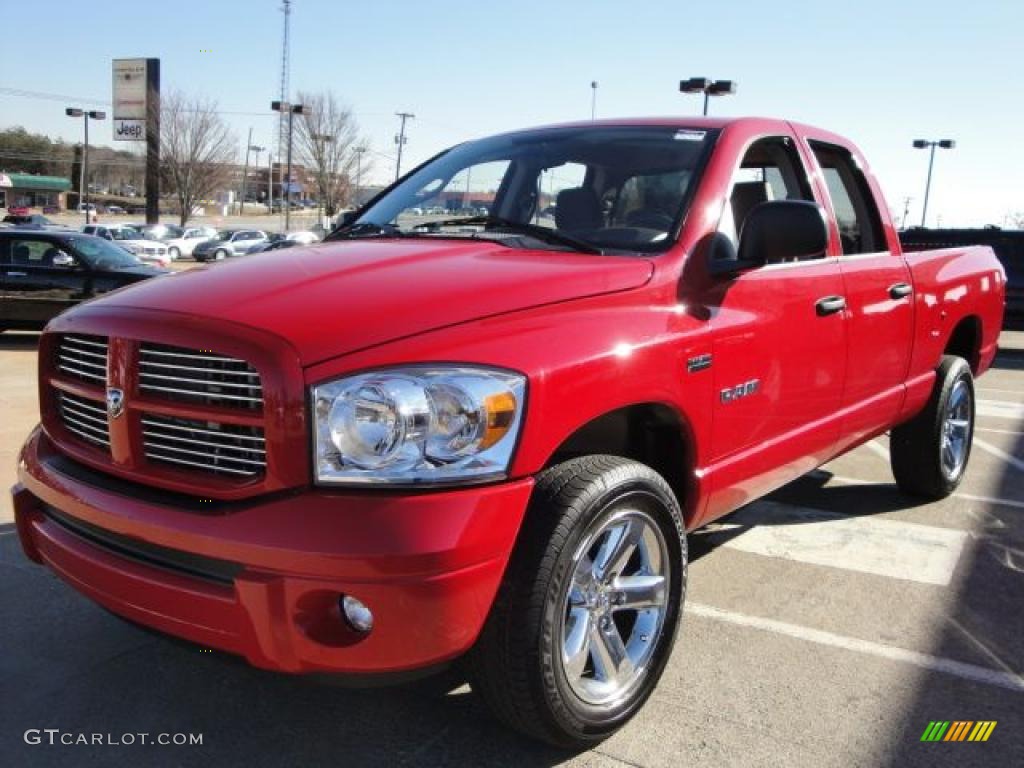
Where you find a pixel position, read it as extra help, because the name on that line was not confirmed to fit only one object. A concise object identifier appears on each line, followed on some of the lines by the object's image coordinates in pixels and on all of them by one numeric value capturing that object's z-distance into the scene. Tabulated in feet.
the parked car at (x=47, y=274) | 37.42
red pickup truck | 7.00
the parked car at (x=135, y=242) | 122.52
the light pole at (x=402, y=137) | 231.75
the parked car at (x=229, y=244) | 143.74
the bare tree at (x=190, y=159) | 181.37
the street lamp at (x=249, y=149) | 298.54
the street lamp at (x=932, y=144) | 163.94
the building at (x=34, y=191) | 292.55
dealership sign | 149.28
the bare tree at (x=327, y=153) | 196.24
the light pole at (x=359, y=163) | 201.28
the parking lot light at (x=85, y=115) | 199.00
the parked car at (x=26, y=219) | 151.84
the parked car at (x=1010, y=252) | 42.57
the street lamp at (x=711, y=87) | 75.87
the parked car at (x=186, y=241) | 144.97
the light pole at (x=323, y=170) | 194.81
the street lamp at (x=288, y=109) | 171.94
